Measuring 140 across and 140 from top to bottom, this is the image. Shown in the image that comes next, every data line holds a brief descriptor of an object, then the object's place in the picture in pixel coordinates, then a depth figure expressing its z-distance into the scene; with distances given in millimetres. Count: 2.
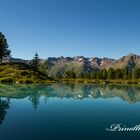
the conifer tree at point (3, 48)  65905
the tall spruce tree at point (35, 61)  83919
